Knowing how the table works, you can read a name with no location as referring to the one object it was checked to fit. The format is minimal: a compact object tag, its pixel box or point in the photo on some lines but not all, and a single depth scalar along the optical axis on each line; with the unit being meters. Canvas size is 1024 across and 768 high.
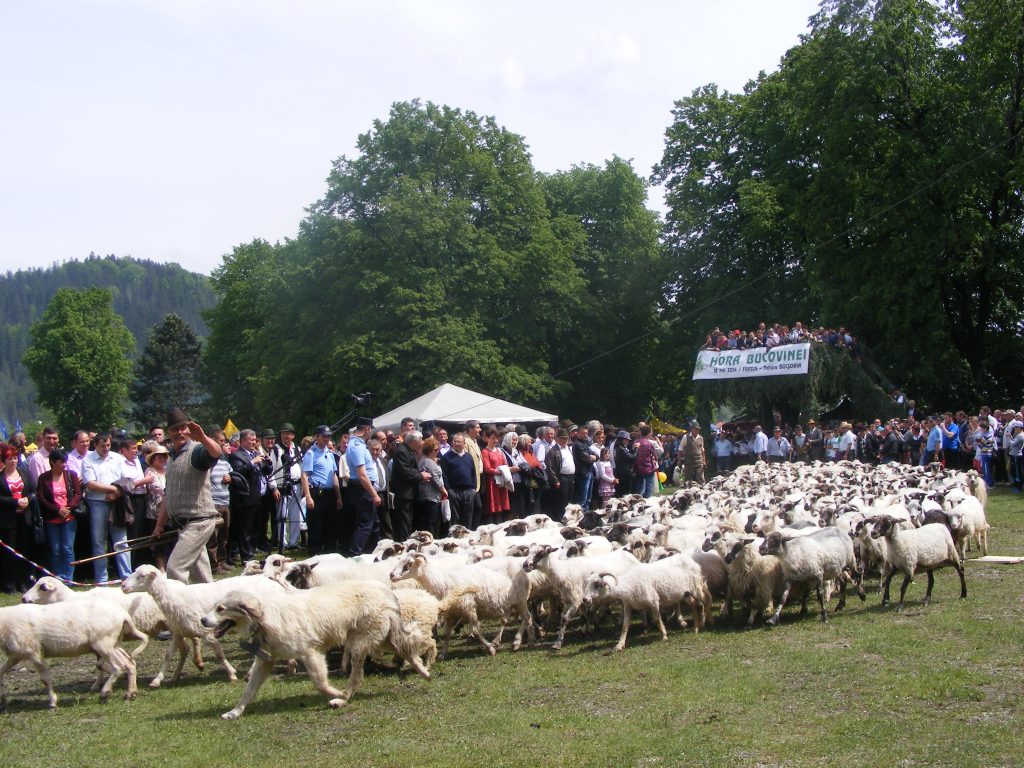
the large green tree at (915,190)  35.47
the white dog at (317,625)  8.27
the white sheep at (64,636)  8.77
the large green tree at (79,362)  81.06
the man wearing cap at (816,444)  29.56
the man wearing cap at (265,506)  18.25
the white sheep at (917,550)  11.56
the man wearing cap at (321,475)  16.88
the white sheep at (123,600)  9.34
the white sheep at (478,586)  10.49
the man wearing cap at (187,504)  10.40
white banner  32.62
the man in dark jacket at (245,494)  16.61
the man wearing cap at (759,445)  29.69
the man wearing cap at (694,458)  25.02
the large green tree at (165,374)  90.62
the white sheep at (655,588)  10.62
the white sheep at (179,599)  9.41
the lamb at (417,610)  9.26
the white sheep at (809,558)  11.16
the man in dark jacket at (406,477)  15.45
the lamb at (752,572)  11.28
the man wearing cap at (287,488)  18.25
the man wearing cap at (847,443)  28.25
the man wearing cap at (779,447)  29.53
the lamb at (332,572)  10.63
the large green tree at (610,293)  49.69
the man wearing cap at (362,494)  15.30
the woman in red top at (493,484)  18.06
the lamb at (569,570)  10.94
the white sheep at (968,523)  13.24
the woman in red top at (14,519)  13.74
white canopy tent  24.06
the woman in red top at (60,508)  13.59
